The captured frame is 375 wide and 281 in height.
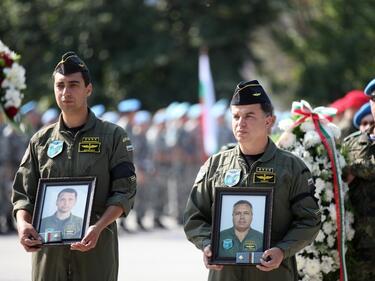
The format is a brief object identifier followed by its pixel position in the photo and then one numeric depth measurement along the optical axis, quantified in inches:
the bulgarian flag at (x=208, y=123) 1242.9
